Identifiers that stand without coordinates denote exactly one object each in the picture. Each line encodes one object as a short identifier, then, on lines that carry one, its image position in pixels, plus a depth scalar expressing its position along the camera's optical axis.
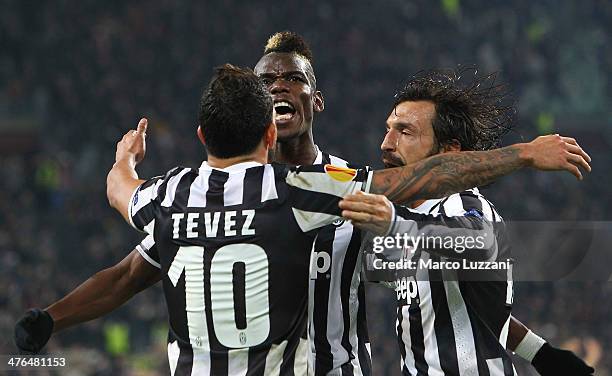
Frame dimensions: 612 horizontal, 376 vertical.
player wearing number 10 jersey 6.53
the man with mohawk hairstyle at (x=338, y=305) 7.92
